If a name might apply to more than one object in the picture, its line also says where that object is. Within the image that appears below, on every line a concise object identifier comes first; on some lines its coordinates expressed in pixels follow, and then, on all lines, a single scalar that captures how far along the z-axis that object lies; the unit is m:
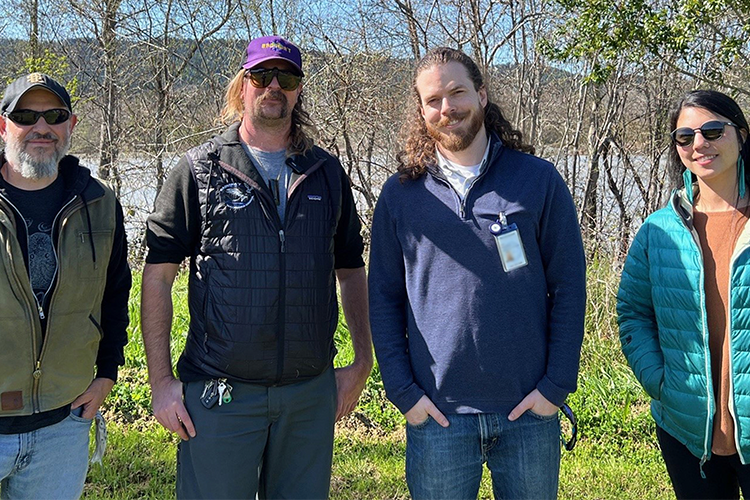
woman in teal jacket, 2.61
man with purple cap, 2.81
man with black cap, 2.65
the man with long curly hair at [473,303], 2.65
